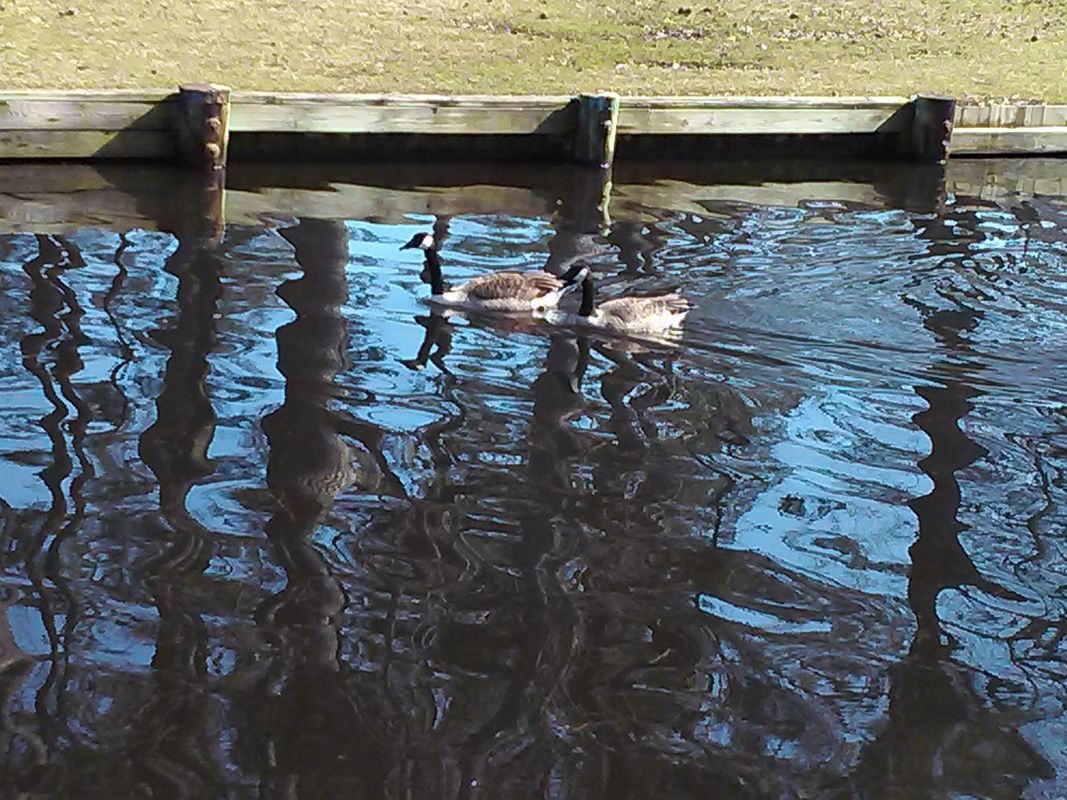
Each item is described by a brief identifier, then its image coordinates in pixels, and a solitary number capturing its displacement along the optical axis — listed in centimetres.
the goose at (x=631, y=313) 939
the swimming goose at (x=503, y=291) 981
